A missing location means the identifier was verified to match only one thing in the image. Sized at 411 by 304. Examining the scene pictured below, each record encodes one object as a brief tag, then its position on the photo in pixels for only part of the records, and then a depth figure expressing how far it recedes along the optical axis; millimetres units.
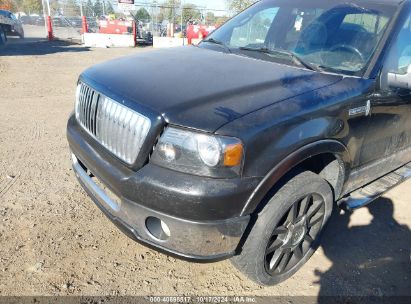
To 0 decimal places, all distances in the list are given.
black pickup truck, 2016
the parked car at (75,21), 24875
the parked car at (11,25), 18161
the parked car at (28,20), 49000
